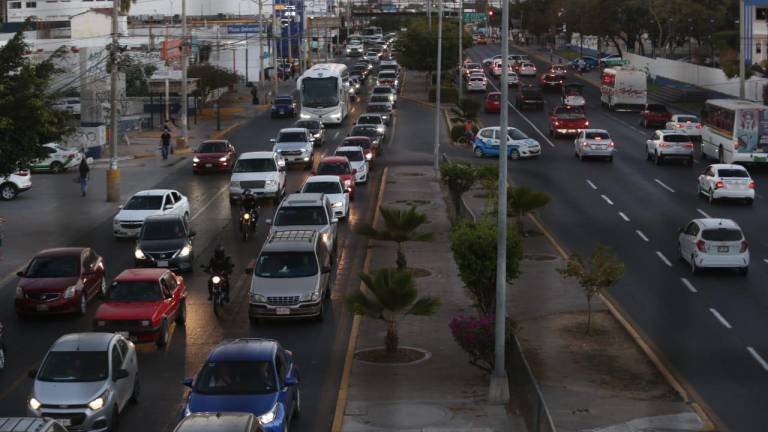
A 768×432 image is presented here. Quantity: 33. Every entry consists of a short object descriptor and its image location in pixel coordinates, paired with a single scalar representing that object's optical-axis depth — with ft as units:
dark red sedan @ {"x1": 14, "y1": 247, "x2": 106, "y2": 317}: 85.97
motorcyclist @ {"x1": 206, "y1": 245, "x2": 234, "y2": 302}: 88.84
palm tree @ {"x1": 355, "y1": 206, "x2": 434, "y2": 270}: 97.60
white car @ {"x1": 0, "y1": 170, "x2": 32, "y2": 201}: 148.25
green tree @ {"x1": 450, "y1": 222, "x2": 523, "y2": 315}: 75.87
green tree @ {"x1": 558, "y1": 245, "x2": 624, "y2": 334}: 81.15
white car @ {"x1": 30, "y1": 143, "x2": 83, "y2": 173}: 174.60
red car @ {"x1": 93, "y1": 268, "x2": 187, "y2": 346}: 76.48
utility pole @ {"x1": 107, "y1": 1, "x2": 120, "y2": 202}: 142.82
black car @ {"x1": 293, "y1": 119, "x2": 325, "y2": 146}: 201.46
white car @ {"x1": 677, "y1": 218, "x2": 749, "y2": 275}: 100.37
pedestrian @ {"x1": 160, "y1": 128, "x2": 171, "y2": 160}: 187.83
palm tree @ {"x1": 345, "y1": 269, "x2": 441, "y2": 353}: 71.72
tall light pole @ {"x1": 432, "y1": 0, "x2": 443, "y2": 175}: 169.48
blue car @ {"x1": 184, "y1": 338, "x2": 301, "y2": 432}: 55.62
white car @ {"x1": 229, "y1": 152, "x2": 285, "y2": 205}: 139.03
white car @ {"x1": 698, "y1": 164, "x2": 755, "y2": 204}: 136.36
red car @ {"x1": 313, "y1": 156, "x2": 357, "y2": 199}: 141.69
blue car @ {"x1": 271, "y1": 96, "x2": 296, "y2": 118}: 255.29
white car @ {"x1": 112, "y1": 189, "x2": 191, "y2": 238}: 118.21
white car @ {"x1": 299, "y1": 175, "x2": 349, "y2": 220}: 125.08
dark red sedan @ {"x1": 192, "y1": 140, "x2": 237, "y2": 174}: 169.78
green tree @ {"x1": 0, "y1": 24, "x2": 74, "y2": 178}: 94.48
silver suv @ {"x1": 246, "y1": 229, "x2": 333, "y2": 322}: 83.05
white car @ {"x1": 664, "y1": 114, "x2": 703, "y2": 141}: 200.13
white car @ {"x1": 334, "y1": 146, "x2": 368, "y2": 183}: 157.48
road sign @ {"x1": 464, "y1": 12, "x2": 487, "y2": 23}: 295.28
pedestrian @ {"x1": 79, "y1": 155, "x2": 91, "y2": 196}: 150.41
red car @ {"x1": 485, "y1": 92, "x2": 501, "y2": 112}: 259.51
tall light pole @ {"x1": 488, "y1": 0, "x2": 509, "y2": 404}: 65.62
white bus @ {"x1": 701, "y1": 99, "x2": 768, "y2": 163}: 163.02
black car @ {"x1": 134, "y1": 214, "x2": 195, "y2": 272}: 101.24
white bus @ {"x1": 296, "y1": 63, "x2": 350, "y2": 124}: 230.07
